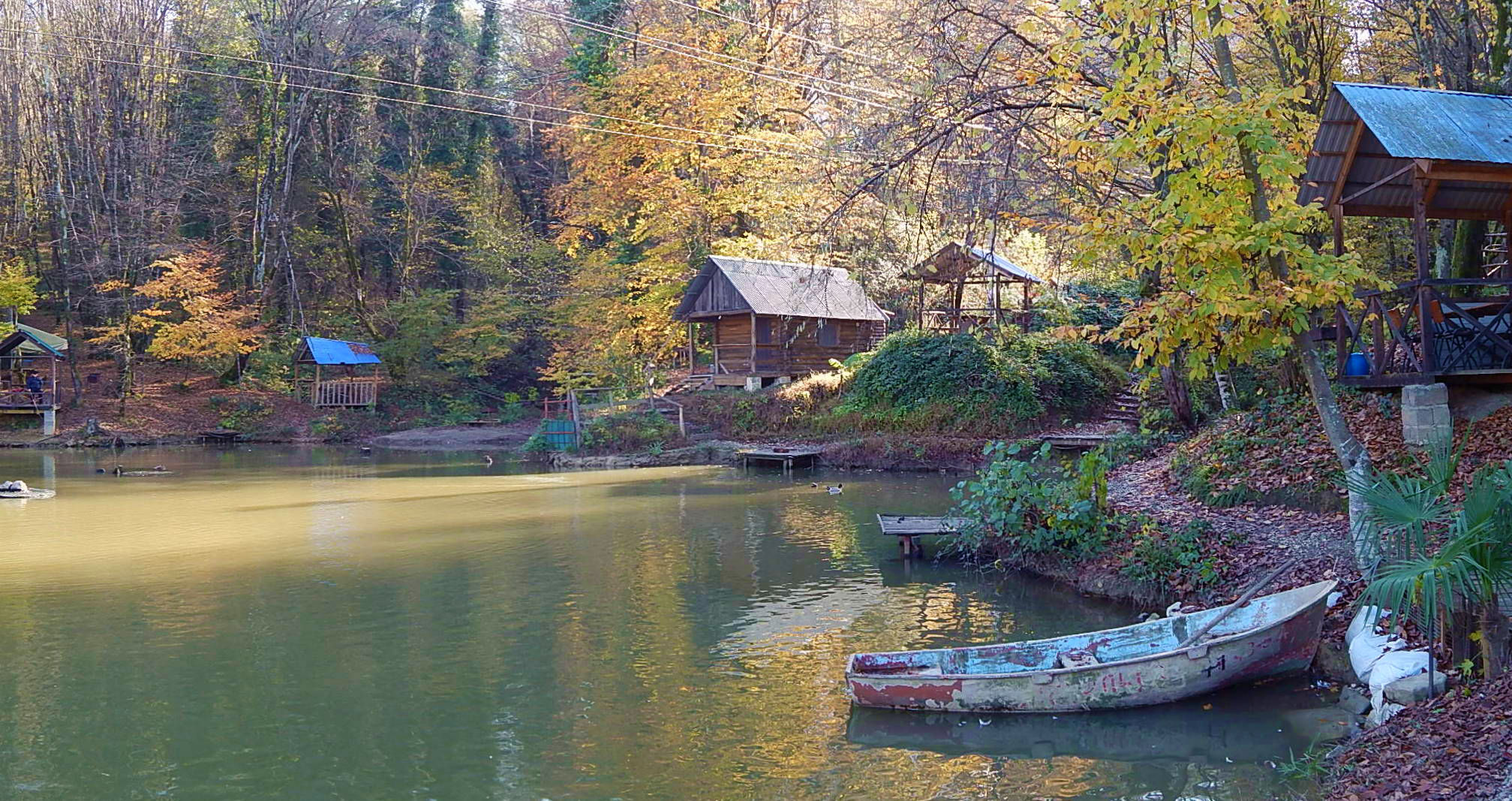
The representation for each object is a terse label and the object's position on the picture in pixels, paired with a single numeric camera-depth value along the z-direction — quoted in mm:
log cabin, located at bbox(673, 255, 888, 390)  37062
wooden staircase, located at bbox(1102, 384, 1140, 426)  28078
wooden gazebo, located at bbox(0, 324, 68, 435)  40375
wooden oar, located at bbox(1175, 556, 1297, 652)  9695
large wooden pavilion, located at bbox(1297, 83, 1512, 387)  12406
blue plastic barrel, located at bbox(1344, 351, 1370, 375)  14617
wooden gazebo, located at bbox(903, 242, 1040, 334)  31422
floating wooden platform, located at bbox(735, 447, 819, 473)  30844
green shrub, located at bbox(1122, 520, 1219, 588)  12352
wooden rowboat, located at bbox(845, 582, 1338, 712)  9266
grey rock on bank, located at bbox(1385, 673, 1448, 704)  8008
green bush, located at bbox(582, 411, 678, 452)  34562
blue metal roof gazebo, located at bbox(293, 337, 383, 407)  42812
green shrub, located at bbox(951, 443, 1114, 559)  14375
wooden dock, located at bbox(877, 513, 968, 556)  16203
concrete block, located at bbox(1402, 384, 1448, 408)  12836
